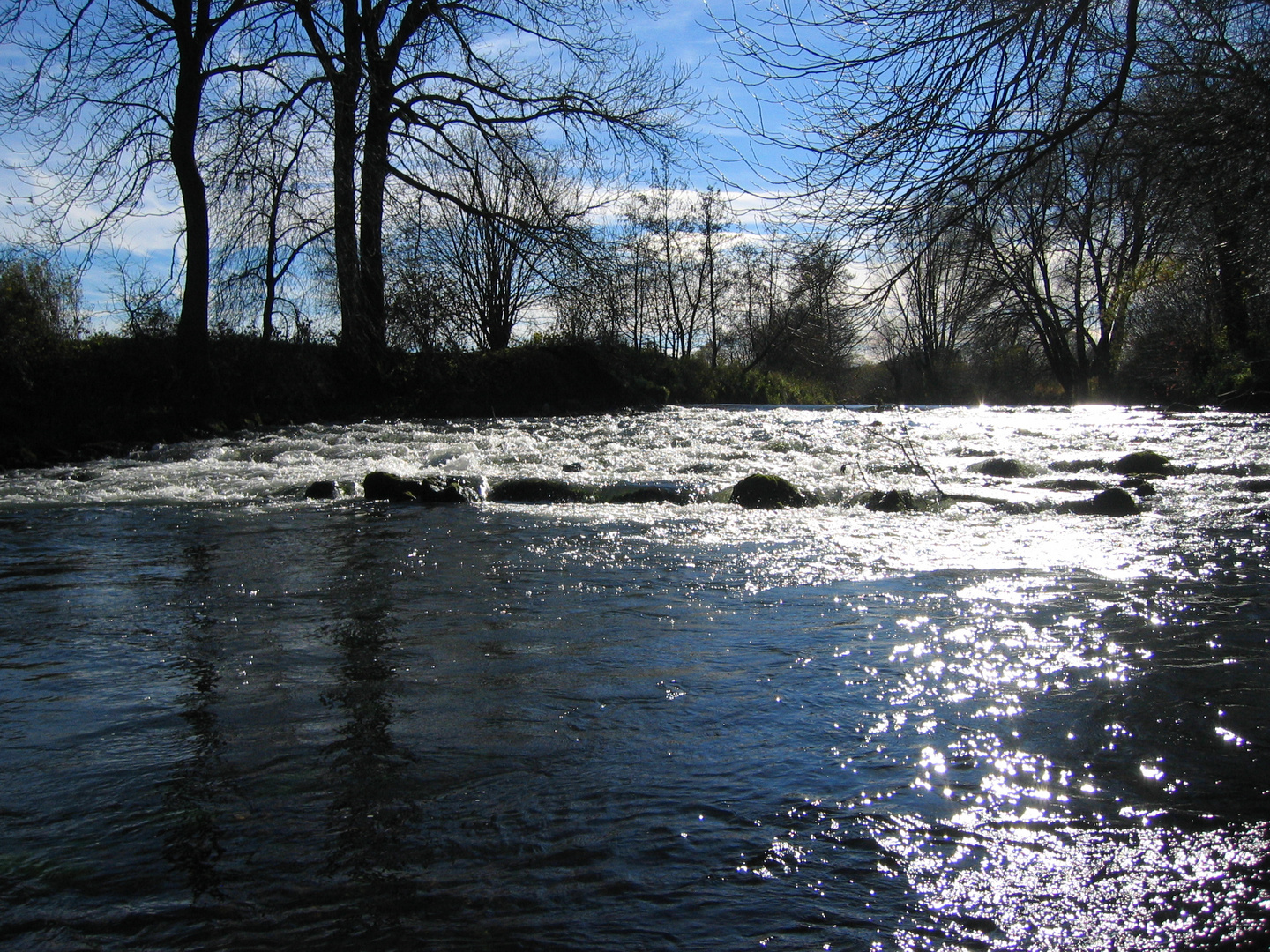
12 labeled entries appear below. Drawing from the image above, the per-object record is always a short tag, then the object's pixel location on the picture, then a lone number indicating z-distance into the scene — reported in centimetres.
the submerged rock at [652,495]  820
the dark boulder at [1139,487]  792
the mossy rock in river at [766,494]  780
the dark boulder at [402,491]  841
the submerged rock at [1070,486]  834
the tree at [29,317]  1192
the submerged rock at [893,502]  746
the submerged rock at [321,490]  845
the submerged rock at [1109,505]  709
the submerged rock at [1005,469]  956
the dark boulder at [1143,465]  936
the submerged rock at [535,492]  847
